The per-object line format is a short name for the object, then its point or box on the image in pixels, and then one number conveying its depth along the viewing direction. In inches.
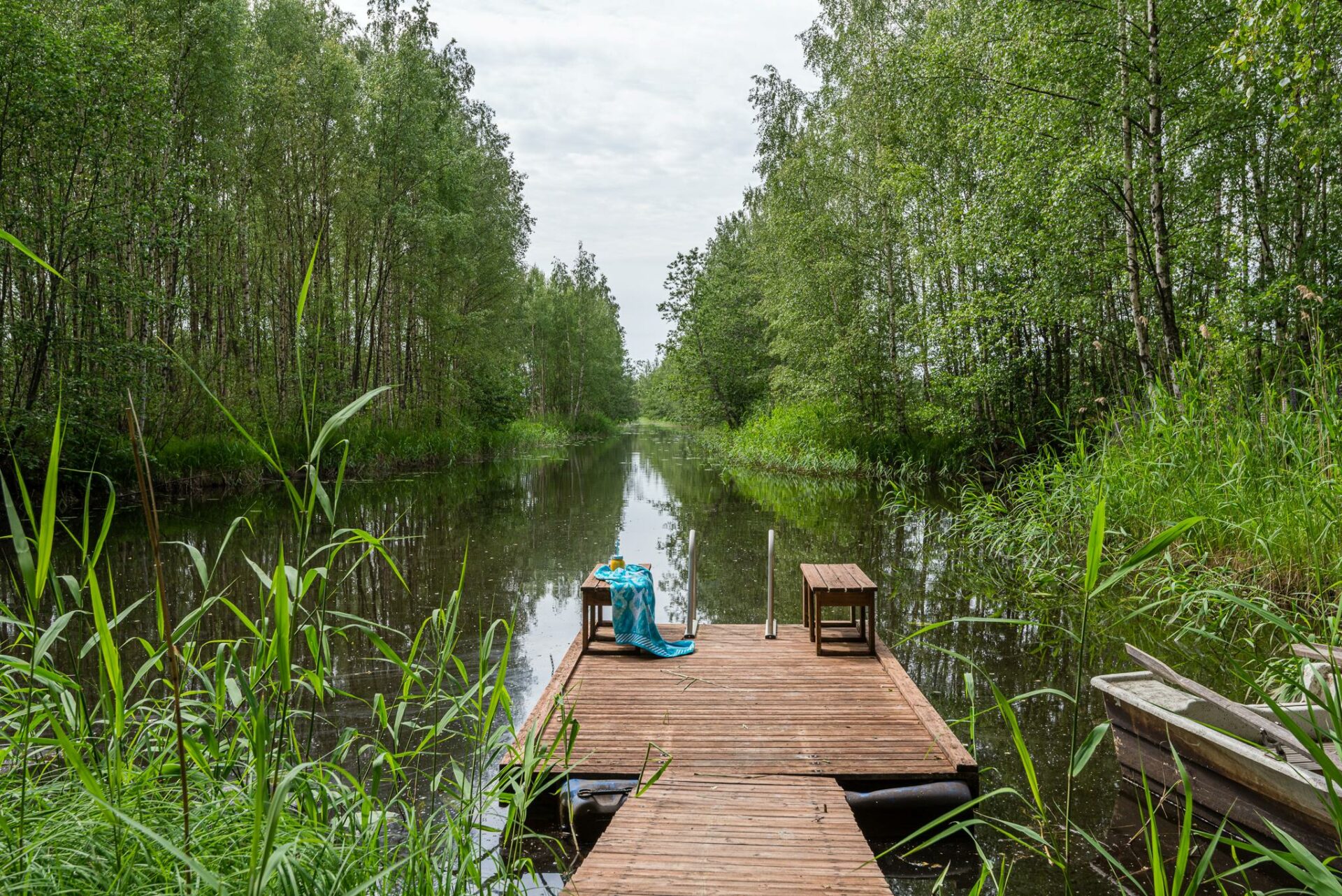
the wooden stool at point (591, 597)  228.1
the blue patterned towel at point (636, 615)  224.7
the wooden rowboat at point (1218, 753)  119.8
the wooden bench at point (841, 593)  217.6
